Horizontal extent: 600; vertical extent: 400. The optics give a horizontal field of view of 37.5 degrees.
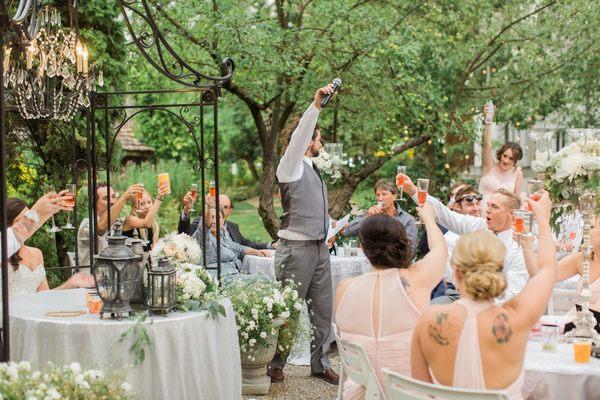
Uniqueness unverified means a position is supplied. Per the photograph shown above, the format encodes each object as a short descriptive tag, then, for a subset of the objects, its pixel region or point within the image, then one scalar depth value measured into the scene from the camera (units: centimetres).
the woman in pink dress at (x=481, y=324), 316
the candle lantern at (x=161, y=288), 448
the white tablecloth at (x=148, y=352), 429
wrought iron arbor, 374
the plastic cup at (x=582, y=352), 359
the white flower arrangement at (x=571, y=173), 428
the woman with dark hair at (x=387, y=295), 373
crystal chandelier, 546
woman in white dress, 534
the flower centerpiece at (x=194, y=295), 462
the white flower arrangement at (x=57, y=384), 319
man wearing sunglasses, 664
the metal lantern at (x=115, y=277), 437
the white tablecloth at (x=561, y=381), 349
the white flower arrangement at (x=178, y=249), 488
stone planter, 588
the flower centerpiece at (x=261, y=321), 578
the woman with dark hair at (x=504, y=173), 859
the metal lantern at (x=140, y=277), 455
